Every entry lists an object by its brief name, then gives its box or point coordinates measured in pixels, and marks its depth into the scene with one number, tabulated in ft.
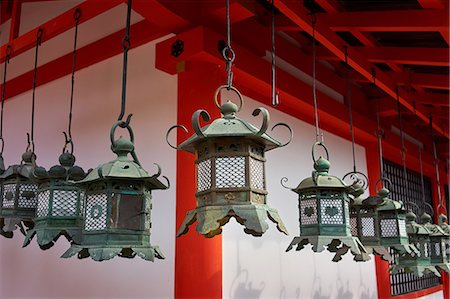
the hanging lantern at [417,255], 10.61
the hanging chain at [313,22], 9.88
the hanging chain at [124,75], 5.45
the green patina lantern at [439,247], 11.15
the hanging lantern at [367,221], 9.04
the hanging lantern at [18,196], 7.98
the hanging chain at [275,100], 6.36
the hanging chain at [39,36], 10.17
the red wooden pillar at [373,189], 15.92
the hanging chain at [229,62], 5.37
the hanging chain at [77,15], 9.58
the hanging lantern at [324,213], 7.02
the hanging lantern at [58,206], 6.75
